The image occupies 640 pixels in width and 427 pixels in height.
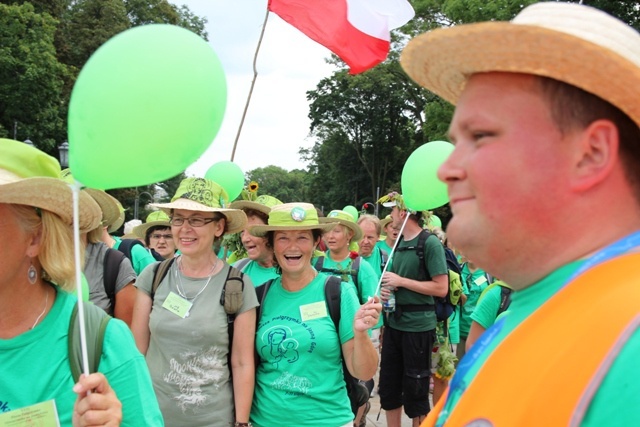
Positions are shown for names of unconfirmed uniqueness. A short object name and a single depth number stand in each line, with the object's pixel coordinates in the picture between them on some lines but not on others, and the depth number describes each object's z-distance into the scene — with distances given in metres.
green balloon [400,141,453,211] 3.86
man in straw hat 0.99
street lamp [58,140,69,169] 13.63
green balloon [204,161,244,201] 5.73
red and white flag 4.59
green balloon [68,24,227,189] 1.65
